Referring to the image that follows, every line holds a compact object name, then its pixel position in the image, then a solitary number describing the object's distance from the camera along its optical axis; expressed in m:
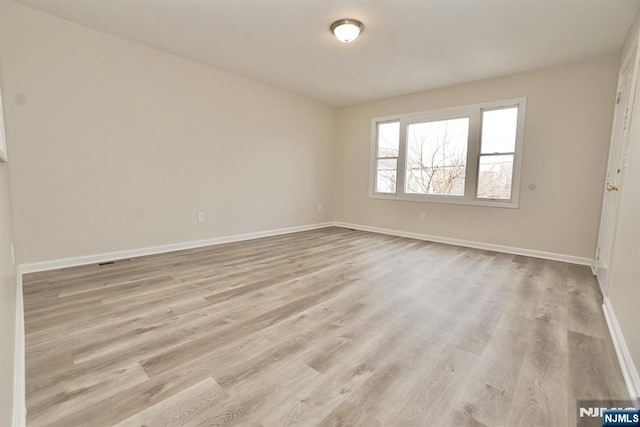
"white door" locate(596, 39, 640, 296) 2.49
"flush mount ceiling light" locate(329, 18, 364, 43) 2.79
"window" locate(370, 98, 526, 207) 4.22
